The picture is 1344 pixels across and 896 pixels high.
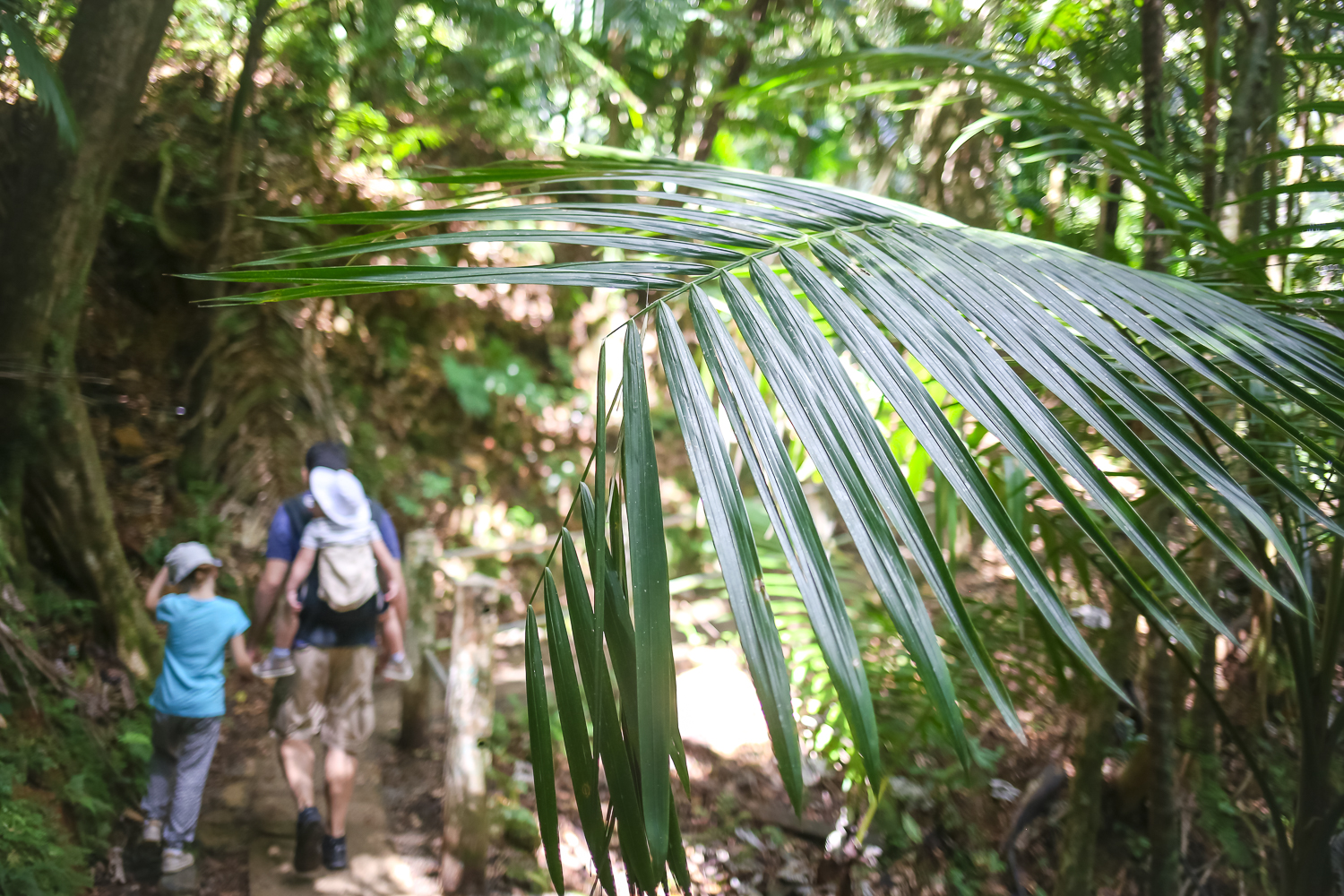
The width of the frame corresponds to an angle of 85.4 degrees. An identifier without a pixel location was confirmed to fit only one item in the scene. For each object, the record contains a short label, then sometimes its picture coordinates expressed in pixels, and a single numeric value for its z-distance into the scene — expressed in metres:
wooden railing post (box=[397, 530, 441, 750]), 3.91
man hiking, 2.73
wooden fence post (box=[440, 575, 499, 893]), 2.83
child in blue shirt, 2.61
